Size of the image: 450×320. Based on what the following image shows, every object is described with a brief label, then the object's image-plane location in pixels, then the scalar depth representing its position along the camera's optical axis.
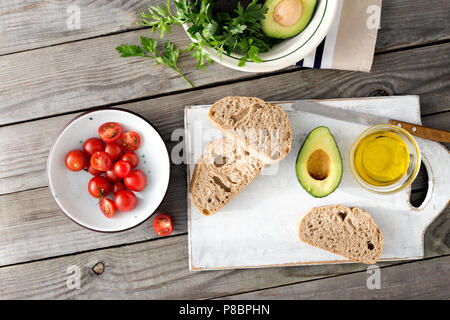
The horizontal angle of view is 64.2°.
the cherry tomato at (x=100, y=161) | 0.98
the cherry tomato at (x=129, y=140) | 1.01
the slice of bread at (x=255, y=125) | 0.99
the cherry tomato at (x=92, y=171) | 1.02
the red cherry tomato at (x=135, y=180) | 0.99
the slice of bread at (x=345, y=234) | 1.03
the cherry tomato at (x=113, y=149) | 1.00
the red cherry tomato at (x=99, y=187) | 0.99
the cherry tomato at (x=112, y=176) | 1.01
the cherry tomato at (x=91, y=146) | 1.00
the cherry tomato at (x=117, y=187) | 1.02
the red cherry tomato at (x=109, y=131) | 0.99
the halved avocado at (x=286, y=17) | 0.82
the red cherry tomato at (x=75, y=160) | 0.99
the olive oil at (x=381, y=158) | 1.01
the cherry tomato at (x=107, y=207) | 0.98
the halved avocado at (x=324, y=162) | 0.99
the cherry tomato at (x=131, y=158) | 1.00
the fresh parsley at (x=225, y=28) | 0.81
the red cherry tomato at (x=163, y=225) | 1.03
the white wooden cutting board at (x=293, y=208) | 1.05
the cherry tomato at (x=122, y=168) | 0.98
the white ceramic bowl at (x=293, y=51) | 0.83
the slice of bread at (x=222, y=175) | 1.01
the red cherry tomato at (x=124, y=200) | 0.98
